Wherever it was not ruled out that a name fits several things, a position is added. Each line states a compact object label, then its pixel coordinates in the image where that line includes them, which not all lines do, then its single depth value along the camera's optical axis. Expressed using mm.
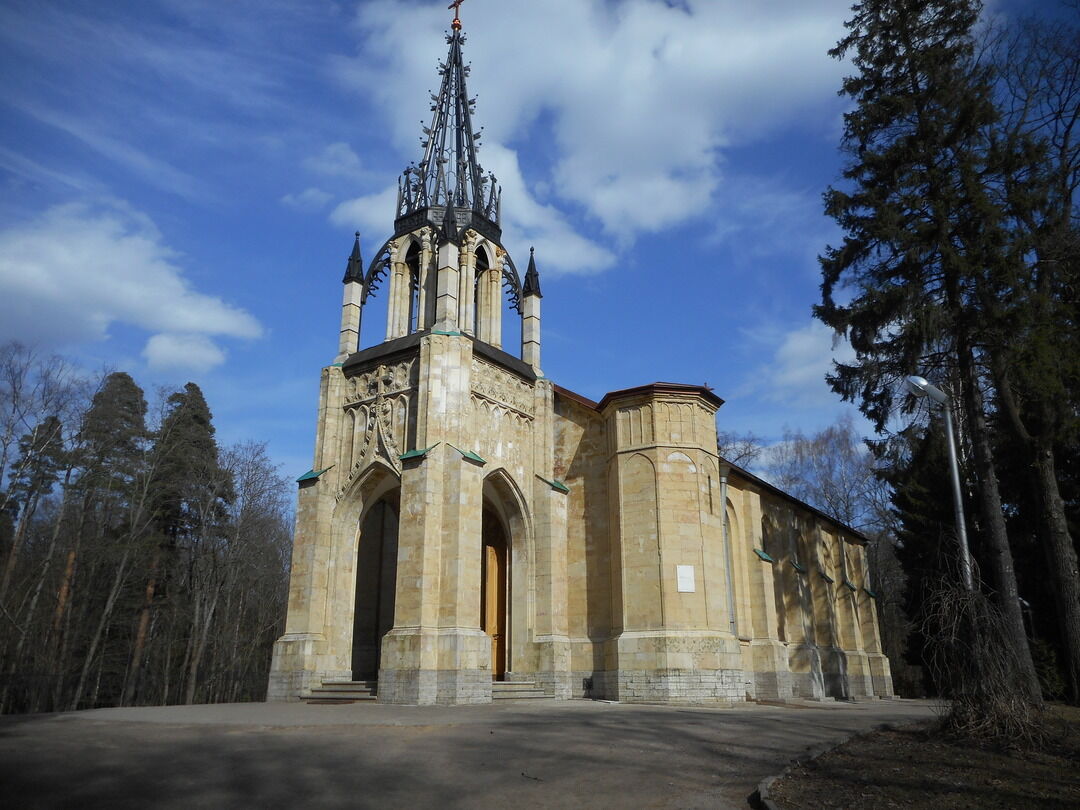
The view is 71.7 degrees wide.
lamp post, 11070
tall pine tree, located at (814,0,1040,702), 14734
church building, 18500
